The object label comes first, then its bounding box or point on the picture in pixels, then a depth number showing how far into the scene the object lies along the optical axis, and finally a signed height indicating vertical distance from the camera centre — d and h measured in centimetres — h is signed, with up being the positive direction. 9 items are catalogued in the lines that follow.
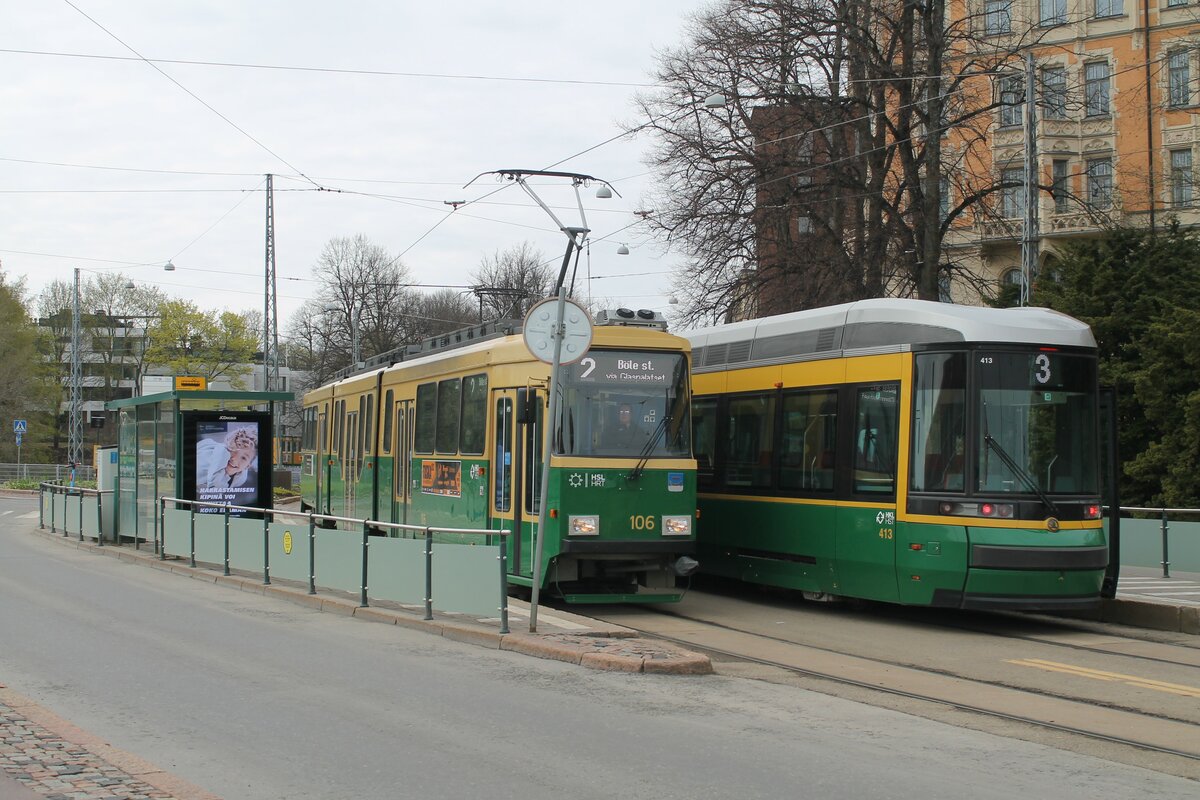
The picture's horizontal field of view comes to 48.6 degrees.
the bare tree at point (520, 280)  6944 +875
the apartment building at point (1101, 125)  4659 +1184
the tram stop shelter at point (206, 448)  2177 -20
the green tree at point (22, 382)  6856 +285
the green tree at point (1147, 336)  2309 +182
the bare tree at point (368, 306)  6888 +699
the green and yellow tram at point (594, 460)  1434 -27
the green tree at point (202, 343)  8406 +608
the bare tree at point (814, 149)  3077 +684
